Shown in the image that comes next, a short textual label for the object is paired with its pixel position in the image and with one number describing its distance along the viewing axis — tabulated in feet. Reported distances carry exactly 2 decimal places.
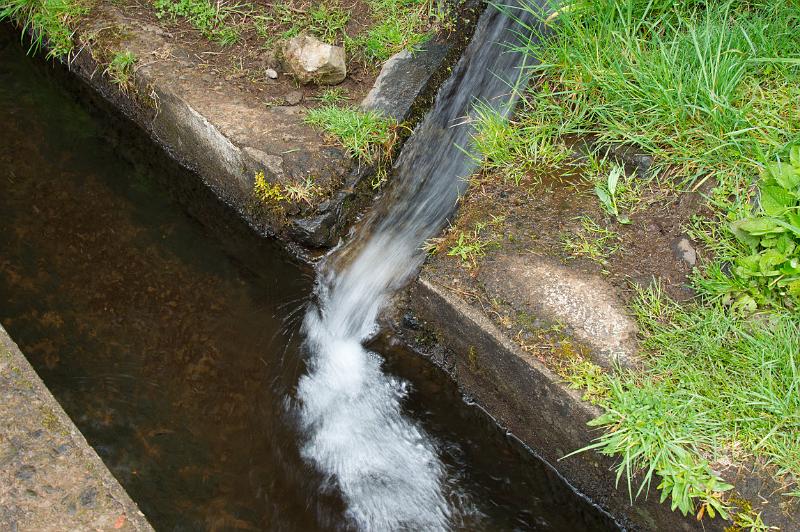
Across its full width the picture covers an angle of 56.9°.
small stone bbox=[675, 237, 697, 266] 10.04
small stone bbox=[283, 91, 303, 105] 13.23
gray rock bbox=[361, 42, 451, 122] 12.90
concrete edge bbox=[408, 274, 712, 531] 9.03
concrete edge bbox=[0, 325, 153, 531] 7.24
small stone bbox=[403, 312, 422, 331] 11.10
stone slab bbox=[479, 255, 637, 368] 9.43
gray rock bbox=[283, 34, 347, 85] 13.05
